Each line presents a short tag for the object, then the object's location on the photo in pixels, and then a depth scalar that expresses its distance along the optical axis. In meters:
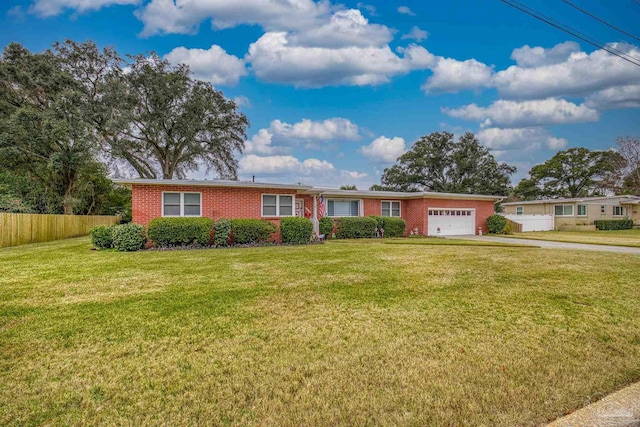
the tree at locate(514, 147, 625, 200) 41.41
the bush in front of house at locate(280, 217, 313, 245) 15.05
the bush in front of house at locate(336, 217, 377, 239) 18.36
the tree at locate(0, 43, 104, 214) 21.02
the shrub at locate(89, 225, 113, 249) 12.33
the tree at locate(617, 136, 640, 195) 38.44
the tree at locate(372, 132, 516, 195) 40.50
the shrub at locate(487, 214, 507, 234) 23.00
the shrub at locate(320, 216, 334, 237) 17.75
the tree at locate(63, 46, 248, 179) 24.81
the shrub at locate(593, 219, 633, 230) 29.94
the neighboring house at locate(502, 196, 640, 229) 30.22
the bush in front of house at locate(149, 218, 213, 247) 12.90
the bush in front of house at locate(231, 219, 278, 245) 14.12
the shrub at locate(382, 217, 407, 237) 19.62
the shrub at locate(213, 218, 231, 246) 13.70
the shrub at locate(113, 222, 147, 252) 12.18
